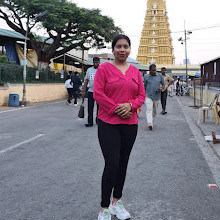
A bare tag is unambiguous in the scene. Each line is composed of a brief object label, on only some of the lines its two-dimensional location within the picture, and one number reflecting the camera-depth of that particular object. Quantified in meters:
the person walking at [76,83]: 13.48
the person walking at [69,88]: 13.77
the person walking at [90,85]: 6.74
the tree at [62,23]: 18.39
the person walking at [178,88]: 24.66
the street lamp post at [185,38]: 37.68
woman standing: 2.35
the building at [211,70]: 19.00
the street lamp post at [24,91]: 13.72
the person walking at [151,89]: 7.07
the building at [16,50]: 21.71
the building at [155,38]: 75.97
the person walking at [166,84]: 10.04
